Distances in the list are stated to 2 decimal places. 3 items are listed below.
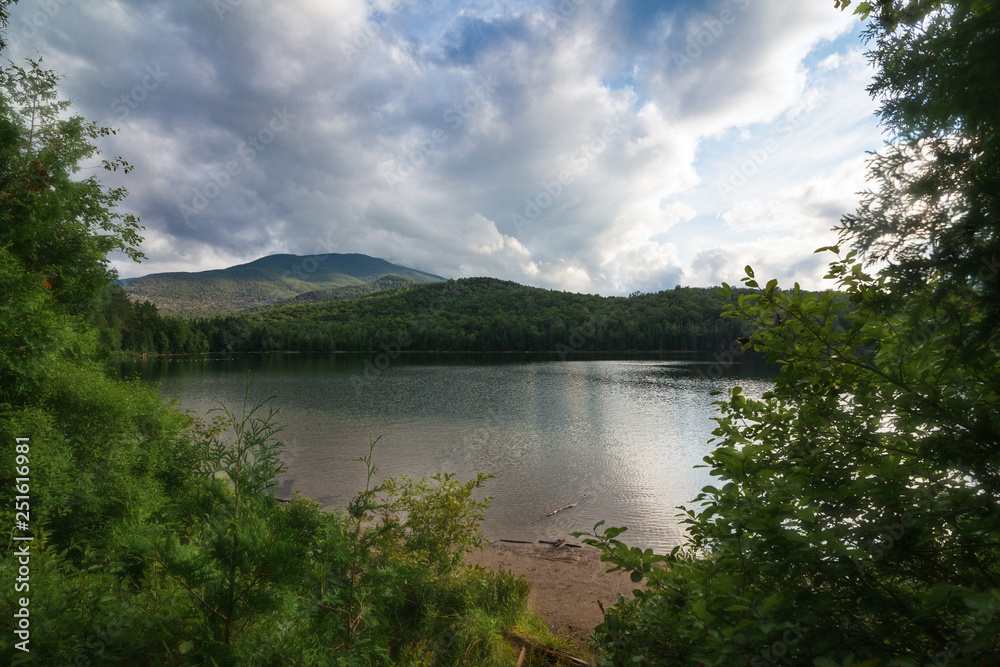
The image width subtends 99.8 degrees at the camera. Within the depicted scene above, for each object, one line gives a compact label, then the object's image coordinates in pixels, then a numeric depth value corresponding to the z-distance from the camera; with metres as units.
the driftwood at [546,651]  4.93
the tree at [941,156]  2.11
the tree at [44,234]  5.86
